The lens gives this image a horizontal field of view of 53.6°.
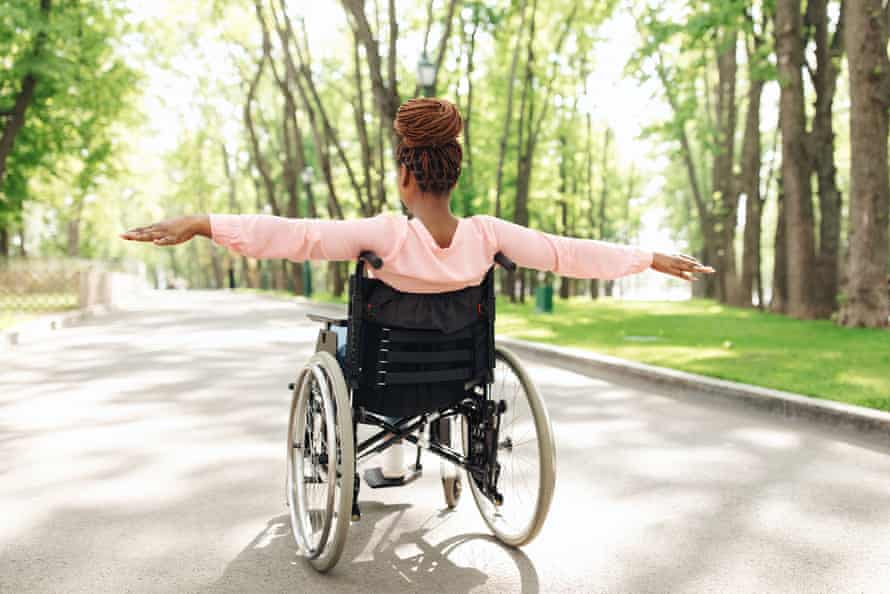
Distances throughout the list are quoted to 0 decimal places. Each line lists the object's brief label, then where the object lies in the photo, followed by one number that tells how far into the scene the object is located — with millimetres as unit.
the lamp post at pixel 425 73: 16958
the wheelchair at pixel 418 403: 3348
